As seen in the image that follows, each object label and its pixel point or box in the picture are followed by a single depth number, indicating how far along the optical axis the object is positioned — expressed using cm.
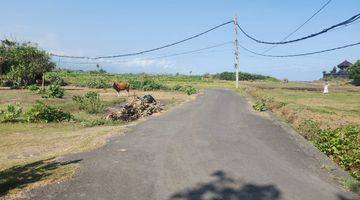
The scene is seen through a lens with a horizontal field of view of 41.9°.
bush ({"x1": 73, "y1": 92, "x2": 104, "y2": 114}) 2577
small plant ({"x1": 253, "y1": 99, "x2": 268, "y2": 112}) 2592
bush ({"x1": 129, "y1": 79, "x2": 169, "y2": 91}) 5222
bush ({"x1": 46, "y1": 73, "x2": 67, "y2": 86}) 5519
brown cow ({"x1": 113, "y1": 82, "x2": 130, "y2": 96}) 3940
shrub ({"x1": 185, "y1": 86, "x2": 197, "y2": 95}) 4485
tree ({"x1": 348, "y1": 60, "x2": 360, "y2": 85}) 7070
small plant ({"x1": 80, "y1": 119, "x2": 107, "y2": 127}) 2007
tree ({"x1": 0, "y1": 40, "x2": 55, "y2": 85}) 4875
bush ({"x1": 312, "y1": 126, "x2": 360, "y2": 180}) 1225
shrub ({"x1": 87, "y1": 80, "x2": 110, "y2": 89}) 5475
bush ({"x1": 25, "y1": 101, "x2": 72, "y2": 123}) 2102
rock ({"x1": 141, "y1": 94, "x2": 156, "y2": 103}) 2516
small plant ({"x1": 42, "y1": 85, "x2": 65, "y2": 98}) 3494
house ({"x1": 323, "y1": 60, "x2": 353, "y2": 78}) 9931
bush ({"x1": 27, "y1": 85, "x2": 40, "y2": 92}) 4312
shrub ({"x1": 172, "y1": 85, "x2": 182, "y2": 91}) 5124
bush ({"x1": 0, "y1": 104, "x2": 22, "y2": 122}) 2094
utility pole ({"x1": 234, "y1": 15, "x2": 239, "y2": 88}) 5549
